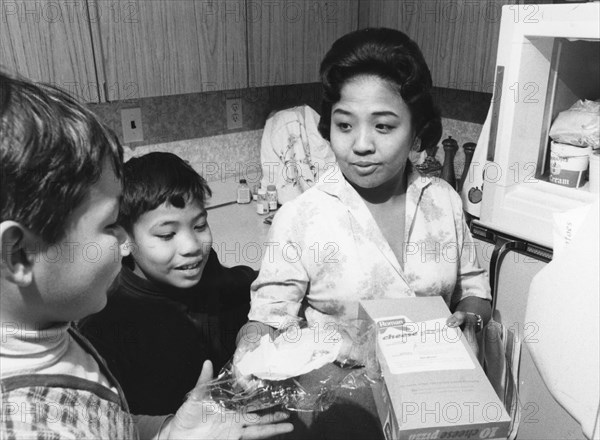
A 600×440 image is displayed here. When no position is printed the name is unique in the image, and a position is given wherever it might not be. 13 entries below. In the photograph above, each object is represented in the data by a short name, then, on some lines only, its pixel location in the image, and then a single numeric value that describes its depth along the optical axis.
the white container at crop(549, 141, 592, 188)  1.14
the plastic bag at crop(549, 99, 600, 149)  1.14
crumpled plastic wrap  0.70
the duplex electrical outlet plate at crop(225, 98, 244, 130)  2.03
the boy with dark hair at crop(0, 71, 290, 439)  0.43
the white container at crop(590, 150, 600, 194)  1.09
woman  0.96
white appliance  1.11
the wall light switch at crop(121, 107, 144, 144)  1.77
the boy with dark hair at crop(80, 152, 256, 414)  0.95
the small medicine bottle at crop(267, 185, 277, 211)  1.84
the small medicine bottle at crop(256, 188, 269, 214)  1.82
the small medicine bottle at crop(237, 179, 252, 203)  1.95
